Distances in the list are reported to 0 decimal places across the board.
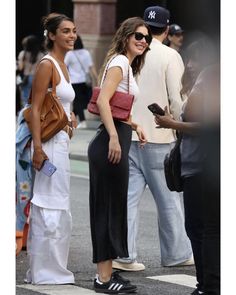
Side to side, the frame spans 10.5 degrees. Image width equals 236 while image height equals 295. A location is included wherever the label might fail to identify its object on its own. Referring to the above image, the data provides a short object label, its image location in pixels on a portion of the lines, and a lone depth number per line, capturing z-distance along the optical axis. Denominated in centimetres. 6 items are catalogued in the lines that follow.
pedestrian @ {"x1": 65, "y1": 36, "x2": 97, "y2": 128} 2298
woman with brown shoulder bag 861
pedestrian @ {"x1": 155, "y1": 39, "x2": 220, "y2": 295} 726
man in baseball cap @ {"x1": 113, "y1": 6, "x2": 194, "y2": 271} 950
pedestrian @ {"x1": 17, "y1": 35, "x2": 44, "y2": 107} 2018
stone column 2534
